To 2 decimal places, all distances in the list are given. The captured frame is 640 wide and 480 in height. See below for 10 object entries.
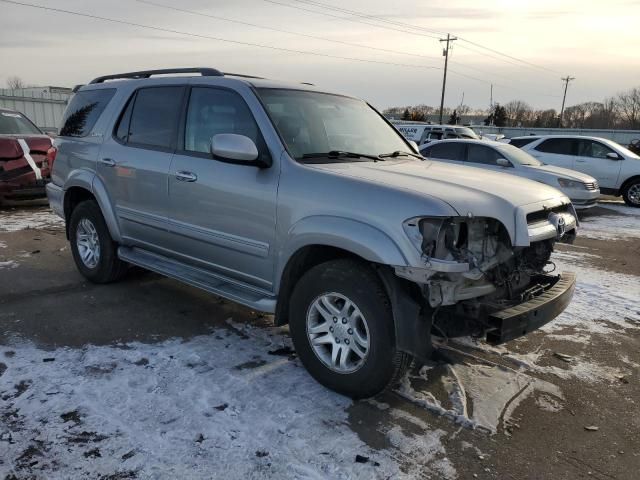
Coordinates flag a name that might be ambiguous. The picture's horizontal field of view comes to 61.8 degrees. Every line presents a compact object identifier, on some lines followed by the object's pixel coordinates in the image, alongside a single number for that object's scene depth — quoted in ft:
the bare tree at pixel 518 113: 291.99
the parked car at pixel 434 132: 65.77
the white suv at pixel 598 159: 43.98
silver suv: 9.84
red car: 30.73
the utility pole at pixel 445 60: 172.45
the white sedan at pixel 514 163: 34.68
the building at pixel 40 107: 78.74
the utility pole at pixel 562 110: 256.36
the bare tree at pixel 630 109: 284.37
